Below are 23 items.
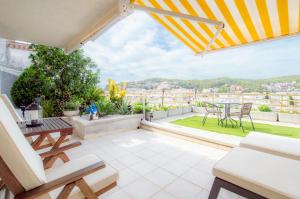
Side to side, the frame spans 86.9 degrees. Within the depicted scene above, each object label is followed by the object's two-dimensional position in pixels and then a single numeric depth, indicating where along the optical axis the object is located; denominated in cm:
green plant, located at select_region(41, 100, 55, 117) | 538
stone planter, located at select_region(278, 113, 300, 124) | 634
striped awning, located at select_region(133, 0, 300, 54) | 252
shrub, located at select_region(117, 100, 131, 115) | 572
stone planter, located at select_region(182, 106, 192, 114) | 901
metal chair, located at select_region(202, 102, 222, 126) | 610
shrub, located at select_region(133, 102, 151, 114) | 602
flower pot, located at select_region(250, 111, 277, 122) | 684
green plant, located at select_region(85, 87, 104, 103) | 616
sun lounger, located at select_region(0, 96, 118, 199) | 106
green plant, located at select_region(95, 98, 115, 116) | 529
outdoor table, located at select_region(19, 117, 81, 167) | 215
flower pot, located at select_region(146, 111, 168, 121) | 722
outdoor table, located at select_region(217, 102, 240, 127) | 581
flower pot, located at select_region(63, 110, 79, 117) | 535
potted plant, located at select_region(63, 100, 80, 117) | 536
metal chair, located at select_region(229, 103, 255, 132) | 533
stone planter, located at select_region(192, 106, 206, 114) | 900
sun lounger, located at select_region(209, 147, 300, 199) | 136
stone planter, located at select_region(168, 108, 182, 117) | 811
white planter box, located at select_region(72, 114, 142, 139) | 455
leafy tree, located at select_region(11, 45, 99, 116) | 548
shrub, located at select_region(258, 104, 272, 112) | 744
